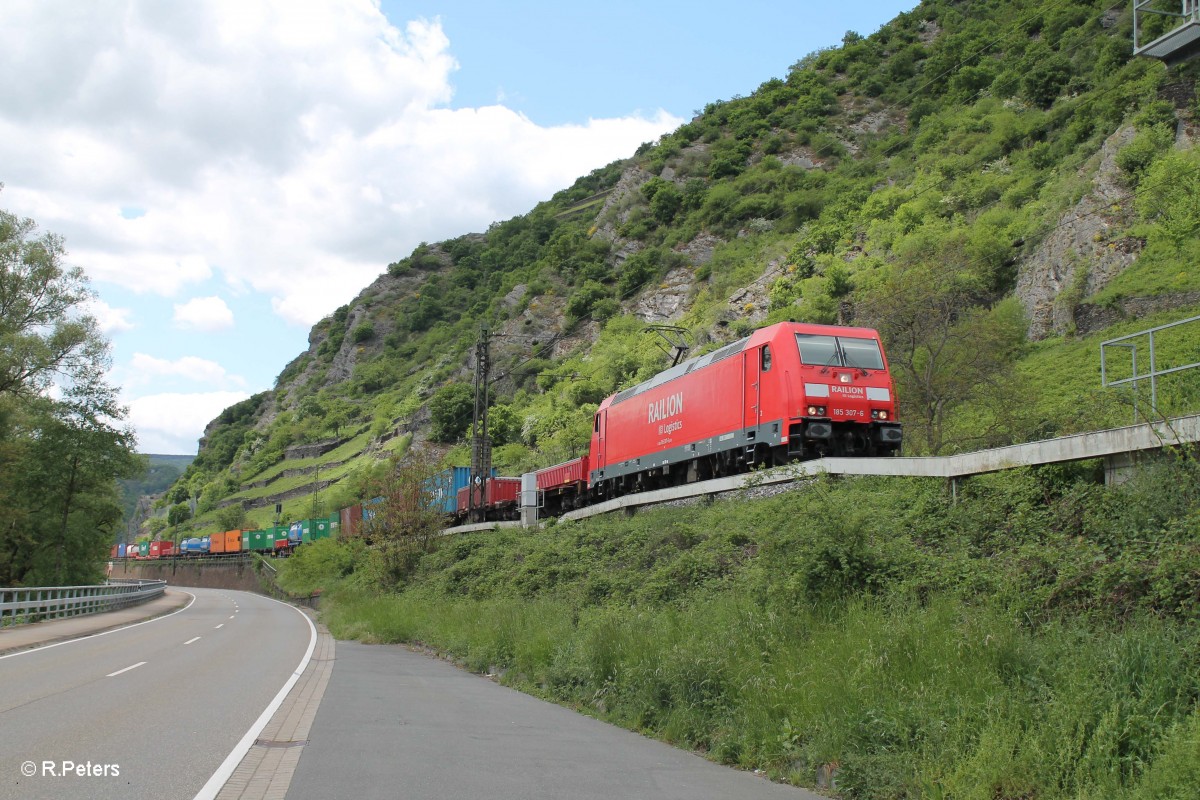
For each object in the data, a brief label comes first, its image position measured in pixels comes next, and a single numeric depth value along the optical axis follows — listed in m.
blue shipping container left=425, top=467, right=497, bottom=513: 36.97
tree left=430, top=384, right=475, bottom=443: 95.44
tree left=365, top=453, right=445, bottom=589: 34.38
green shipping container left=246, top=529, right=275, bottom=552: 82.25
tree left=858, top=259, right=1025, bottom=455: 25.65
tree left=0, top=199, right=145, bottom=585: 36.75
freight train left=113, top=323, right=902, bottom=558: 19.44
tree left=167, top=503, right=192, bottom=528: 140.88
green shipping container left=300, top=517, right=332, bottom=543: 69.94
